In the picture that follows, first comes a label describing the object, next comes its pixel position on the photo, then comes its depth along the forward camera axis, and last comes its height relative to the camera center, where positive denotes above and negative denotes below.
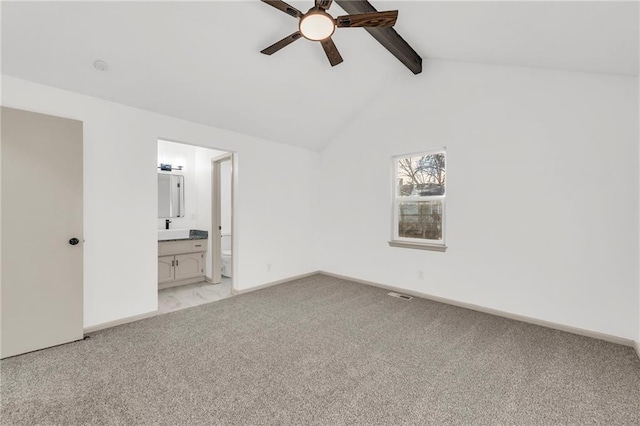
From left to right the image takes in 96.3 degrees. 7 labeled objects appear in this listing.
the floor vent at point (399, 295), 3.92 -1.18
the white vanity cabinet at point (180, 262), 4.31 -0.80
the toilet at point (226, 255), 5.08 -0.77
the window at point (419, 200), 3.92 +0.16
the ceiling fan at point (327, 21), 1.90 +1.34
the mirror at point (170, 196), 4.98 +0.28
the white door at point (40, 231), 2.36 -0.17
